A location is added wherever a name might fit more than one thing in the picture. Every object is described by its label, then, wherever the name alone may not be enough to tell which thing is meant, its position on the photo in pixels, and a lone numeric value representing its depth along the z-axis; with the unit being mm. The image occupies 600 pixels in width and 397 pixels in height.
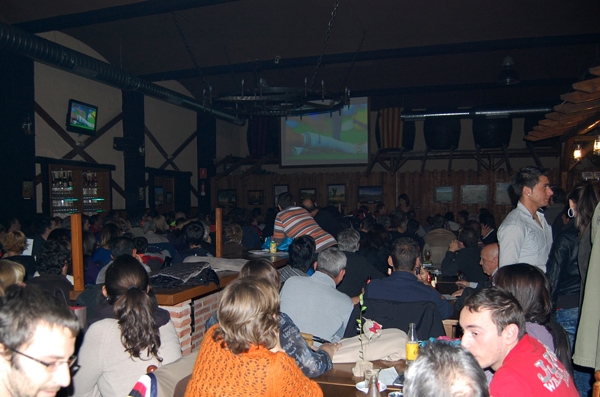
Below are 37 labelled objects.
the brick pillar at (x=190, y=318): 4234
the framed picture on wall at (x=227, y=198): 16641
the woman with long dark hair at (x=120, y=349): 2475
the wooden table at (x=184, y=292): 3957
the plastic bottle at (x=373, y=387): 2145
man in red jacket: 1755
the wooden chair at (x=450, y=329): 3923
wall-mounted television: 10703
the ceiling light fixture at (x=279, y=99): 6838
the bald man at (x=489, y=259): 4363
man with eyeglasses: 1377
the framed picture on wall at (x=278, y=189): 16288
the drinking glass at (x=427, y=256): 6229
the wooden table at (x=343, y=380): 2336
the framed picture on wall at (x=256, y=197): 16609
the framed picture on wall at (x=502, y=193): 14430
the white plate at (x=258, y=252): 6335
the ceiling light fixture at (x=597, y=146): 8008
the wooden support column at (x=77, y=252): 3977
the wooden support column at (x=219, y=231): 5608
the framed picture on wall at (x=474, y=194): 14656
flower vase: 2545
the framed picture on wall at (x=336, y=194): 15703
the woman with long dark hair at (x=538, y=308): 2266
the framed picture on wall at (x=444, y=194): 14945
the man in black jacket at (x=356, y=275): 5016
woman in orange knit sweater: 1916
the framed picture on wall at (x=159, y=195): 13820
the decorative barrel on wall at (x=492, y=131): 13742
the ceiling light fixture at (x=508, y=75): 10312
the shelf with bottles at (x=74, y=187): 9922
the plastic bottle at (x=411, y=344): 2518
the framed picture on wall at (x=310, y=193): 15969
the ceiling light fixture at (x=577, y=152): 9336
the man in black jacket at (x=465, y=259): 5520
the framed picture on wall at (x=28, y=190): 8875
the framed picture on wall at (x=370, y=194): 15445
